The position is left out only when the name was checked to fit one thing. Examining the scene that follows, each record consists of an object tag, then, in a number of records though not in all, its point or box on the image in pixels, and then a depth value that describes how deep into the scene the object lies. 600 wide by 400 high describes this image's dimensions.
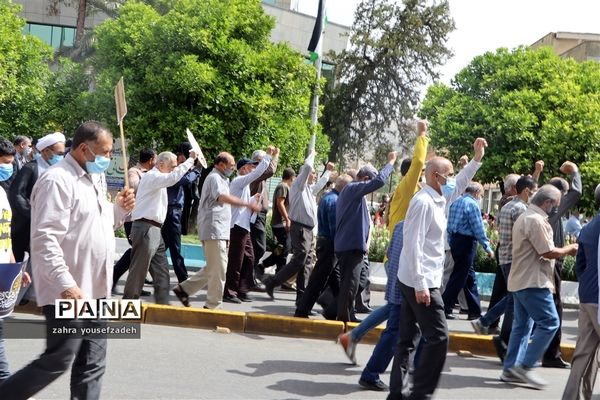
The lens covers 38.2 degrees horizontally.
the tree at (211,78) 23.67
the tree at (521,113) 31.88
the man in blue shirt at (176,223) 10.80
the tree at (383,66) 39.06
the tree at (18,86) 30.36
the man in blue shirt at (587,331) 6.18
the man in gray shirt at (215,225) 9.55
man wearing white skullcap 8.49
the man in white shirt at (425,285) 5.90
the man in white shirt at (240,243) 10.55
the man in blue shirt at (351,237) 8.80
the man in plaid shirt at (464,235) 10.61
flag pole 25.55
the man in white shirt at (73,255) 4.53
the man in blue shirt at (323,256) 9.83
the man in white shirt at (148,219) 8.84
